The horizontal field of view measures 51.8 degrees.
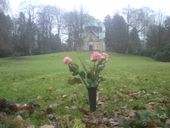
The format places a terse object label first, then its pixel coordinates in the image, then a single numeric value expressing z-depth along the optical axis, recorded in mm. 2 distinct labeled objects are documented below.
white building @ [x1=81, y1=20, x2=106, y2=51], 34620
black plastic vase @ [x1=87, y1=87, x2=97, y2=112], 2555
